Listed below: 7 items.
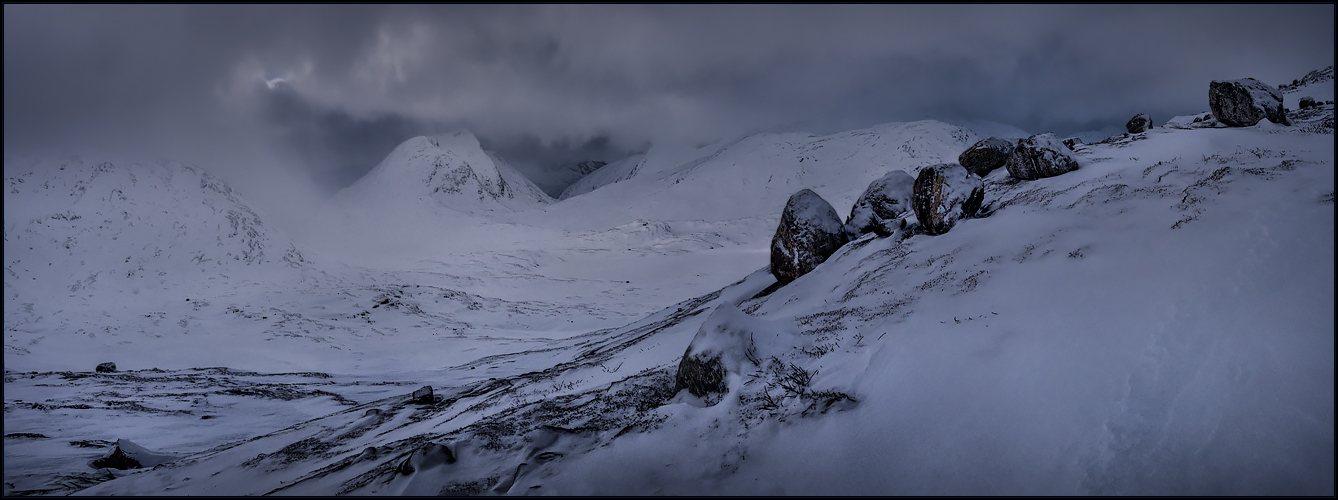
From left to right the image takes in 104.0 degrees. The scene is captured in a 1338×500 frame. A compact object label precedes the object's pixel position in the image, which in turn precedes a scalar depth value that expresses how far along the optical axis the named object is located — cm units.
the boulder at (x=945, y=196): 1683
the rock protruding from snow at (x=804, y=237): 2127
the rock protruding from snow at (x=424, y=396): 1488
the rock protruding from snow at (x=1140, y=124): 2997
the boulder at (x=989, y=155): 2523
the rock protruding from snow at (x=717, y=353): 840
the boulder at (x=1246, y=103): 2002
